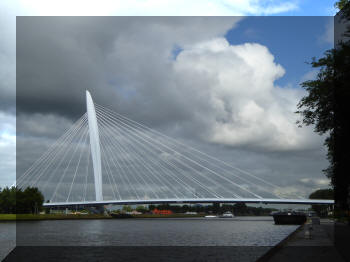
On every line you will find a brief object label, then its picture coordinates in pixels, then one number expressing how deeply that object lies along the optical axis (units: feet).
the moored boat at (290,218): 236.49
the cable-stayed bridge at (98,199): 222.69
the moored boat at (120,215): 376.68
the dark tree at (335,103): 64.03
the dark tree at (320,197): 439.39
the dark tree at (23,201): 294.87
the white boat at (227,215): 506.48
